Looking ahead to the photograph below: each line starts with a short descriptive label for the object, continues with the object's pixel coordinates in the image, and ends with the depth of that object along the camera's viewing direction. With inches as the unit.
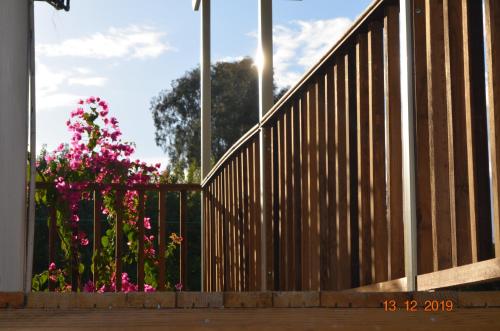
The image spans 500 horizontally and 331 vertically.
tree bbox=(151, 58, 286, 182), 896.9
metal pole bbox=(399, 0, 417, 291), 93.3
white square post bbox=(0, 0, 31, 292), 110.9
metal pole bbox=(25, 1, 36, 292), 124.3
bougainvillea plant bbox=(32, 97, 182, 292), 254.1
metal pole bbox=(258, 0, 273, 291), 192.9
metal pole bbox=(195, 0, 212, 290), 287.9
